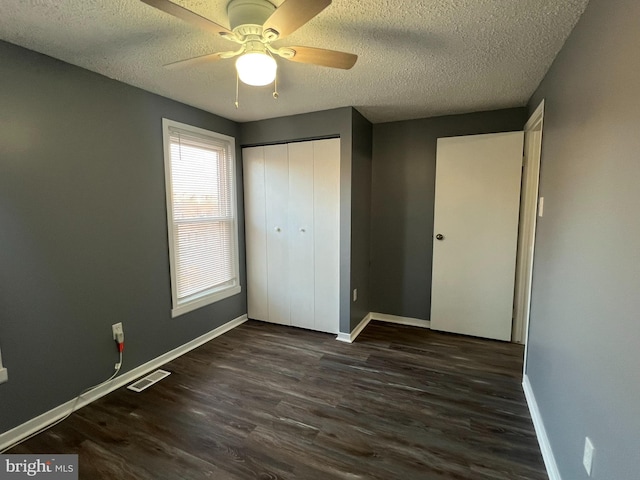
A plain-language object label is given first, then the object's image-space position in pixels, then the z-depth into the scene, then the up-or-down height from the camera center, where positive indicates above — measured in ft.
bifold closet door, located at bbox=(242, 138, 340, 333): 10.12 -0.80
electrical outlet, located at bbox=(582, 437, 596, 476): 3.71 -2.95
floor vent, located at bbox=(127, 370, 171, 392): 7.56 -4.27
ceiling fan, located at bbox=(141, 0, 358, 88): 3.78 +2.38
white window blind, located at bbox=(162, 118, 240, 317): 8.92 -0.21
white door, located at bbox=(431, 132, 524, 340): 9.53 -0.74
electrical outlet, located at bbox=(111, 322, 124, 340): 7.45 -2.84
